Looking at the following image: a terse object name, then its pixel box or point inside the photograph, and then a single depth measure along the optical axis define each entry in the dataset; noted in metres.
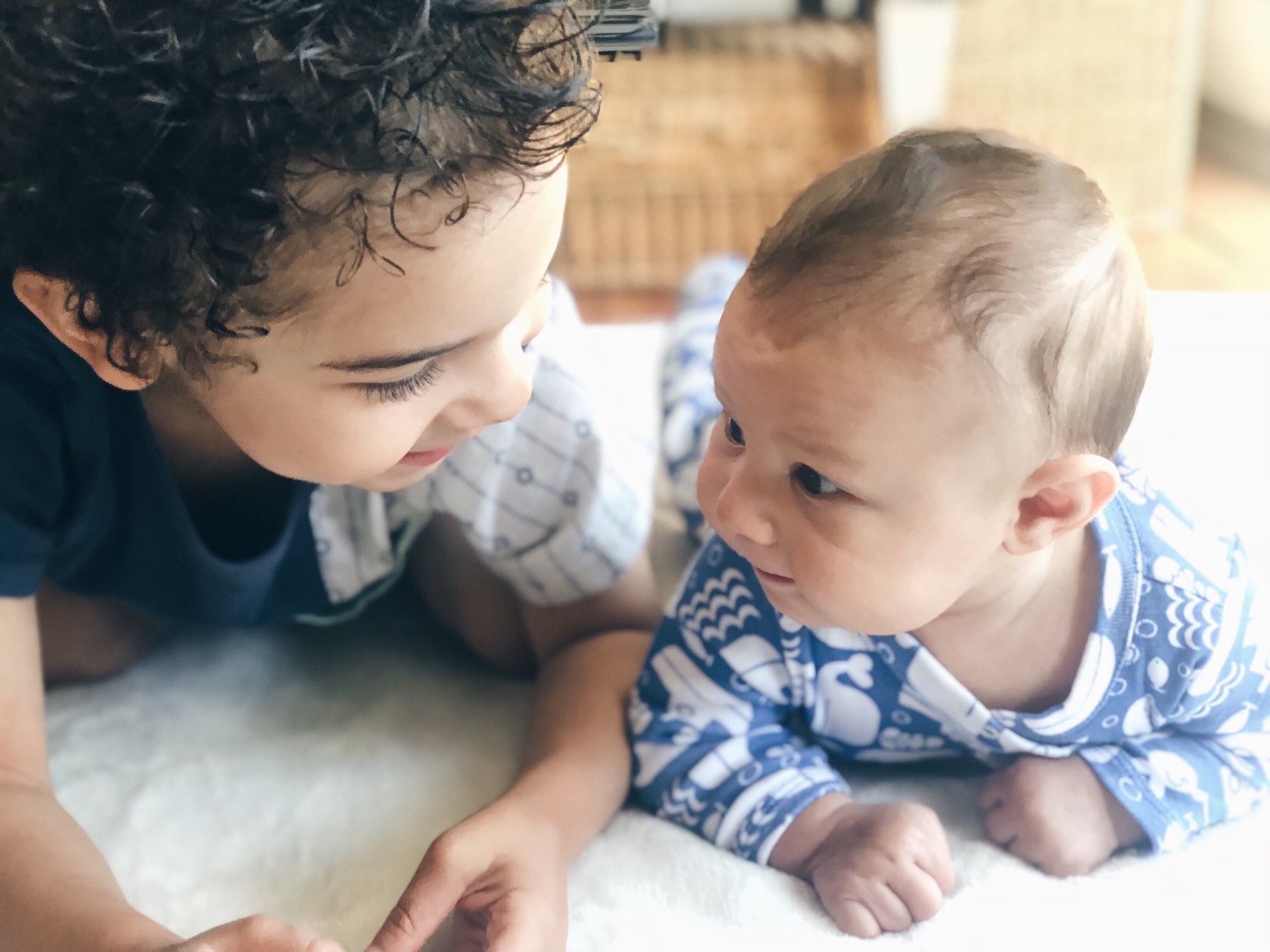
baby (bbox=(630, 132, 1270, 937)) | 0.49
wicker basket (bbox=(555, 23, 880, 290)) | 1.51
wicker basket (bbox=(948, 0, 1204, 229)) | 1.65
